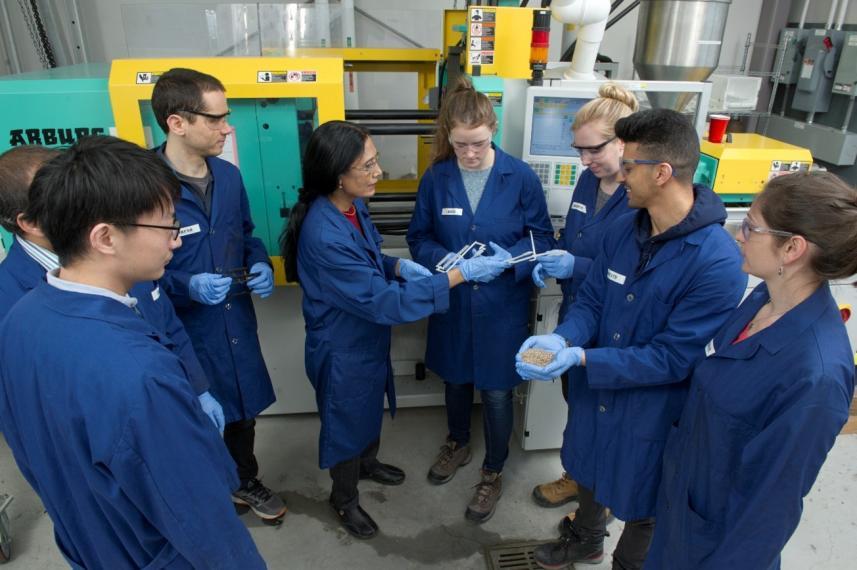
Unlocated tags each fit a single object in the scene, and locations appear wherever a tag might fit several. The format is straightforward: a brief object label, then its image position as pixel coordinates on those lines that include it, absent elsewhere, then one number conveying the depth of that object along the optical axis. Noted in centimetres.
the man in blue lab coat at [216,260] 158
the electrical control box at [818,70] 377
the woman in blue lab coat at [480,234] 180
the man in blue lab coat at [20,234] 115
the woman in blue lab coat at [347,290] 157
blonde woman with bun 163
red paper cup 219
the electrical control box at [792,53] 411
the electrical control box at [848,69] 357
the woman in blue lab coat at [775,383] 94
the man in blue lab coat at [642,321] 125
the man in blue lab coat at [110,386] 80
